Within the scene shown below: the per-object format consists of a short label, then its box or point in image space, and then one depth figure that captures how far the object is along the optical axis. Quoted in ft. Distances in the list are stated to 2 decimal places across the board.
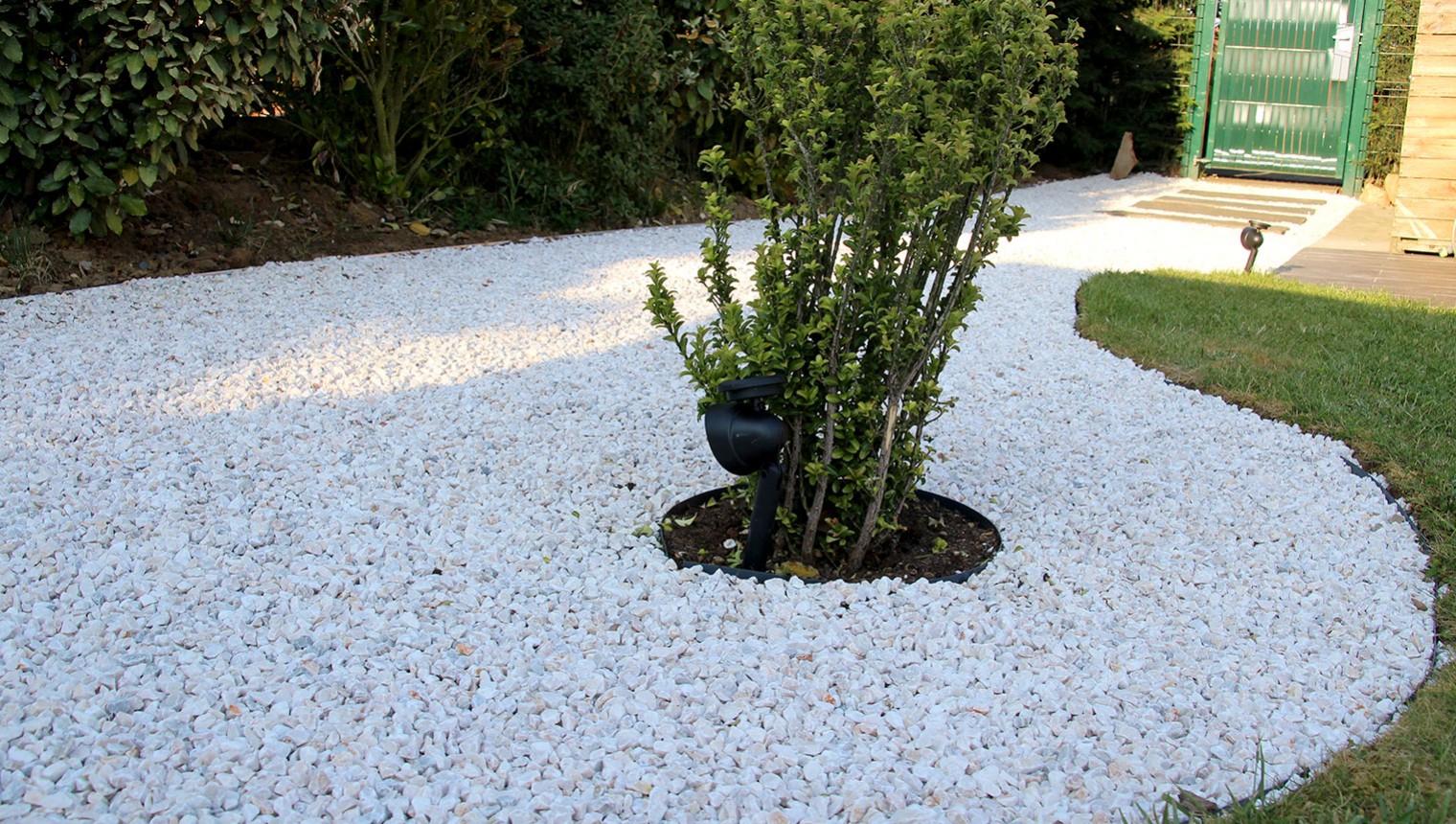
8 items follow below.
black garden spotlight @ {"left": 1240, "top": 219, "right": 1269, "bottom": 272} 21.15
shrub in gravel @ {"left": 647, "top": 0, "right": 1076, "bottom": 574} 8.03
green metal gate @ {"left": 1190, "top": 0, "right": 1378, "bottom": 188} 35.83
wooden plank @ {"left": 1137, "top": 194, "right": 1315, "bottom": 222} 31.86
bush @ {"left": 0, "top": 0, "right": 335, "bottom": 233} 16.24
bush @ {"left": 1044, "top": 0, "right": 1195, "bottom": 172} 39.60
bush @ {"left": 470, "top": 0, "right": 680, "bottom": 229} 23.25
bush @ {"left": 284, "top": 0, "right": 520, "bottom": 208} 20.89
